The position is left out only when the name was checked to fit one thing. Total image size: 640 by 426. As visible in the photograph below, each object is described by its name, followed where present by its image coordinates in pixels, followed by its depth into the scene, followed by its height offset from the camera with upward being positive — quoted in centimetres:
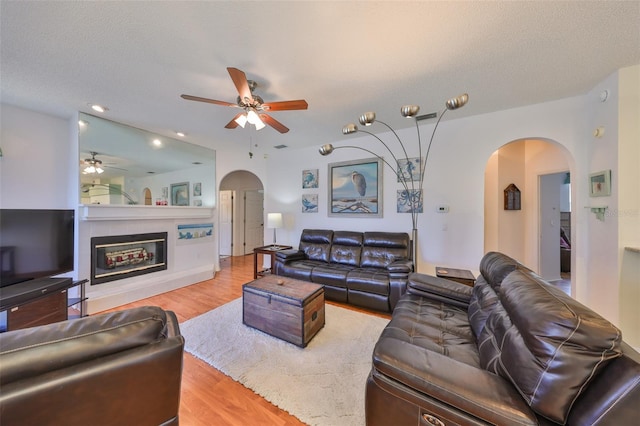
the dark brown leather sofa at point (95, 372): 68 -55
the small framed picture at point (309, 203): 458 +20
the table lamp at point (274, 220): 434 -15
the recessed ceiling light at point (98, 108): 280 +133
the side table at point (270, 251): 392 -69
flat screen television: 212 -33
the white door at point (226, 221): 630 -25
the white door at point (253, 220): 658 -24
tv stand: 199 -86
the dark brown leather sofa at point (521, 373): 77 -67
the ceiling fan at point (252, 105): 203 +105
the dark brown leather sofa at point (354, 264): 288 -81
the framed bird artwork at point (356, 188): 399 +45
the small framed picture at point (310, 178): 458 +70
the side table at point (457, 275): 261 -76
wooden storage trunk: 213 -97
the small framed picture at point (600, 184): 232 +32
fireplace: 312 -67
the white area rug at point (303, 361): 153 -129
